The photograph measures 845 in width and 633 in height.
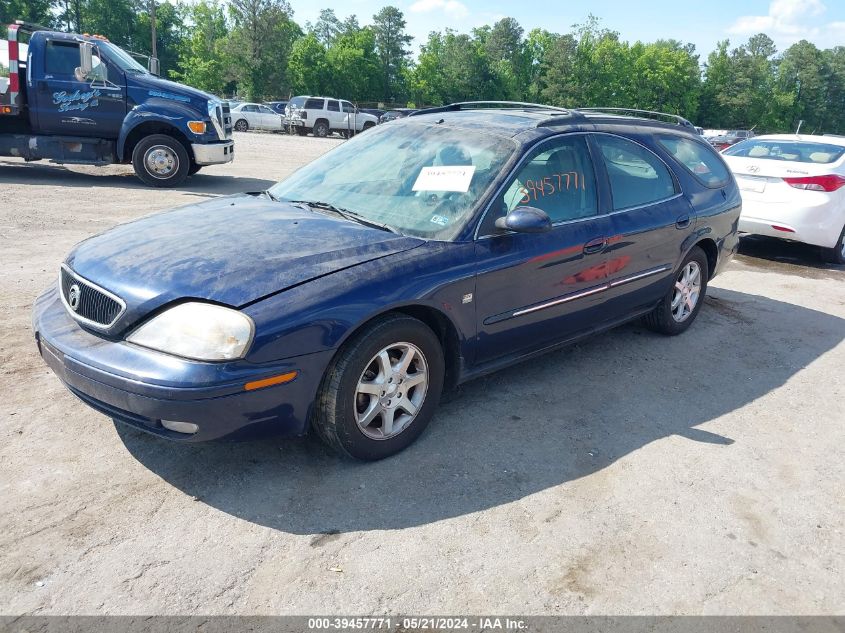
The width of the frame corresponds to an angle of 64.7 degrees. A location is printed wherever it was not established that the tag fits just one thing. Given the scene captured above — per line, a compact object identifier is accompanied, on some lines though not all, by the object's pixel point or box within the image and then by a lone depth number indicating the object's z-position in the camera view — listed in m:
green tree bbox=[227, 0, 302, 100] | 61.78
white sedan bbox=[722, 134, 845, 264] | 8.13
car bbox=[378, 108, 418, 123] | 36.96
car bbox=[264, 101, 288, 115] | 39.28
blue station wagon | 2.78
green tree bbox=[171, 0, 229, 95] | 61.91
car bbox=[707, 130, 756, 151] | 37.44
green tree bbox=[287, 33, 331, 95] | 65.81
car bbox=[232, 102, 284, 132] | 33.16
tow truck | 10.34
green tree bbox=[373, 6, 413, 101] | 78.88
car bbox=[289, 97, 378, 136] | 33.38
